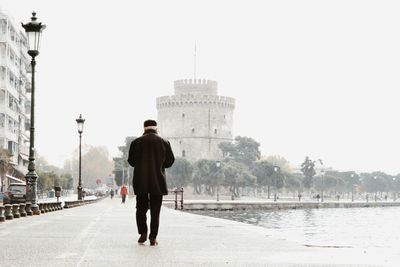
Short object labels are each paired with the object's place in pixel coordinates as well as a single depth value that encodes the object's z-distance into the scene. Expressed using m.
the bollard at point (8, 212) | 17.98
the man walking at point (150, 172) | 10.80
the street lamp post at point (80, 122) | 41.20
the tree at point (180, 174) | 133.88
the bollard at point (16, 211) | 19.39
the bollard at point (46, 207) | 26.72
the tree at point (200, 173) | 131.75
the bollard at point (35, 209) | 22.95
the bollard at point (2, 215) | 16.48
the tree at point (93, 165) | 180.50
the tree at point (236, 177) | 129.00
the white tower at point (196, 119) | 154.88
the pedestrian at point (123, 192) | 56.25
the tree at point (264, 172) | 140.62
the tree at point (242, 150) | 152.50
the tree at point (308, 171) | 162.12
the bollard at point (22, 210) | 20.55
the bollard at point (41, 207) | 25.27
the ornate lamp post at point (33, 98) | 21.81
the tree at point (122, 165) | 121.38
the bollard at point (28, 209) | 21.88
